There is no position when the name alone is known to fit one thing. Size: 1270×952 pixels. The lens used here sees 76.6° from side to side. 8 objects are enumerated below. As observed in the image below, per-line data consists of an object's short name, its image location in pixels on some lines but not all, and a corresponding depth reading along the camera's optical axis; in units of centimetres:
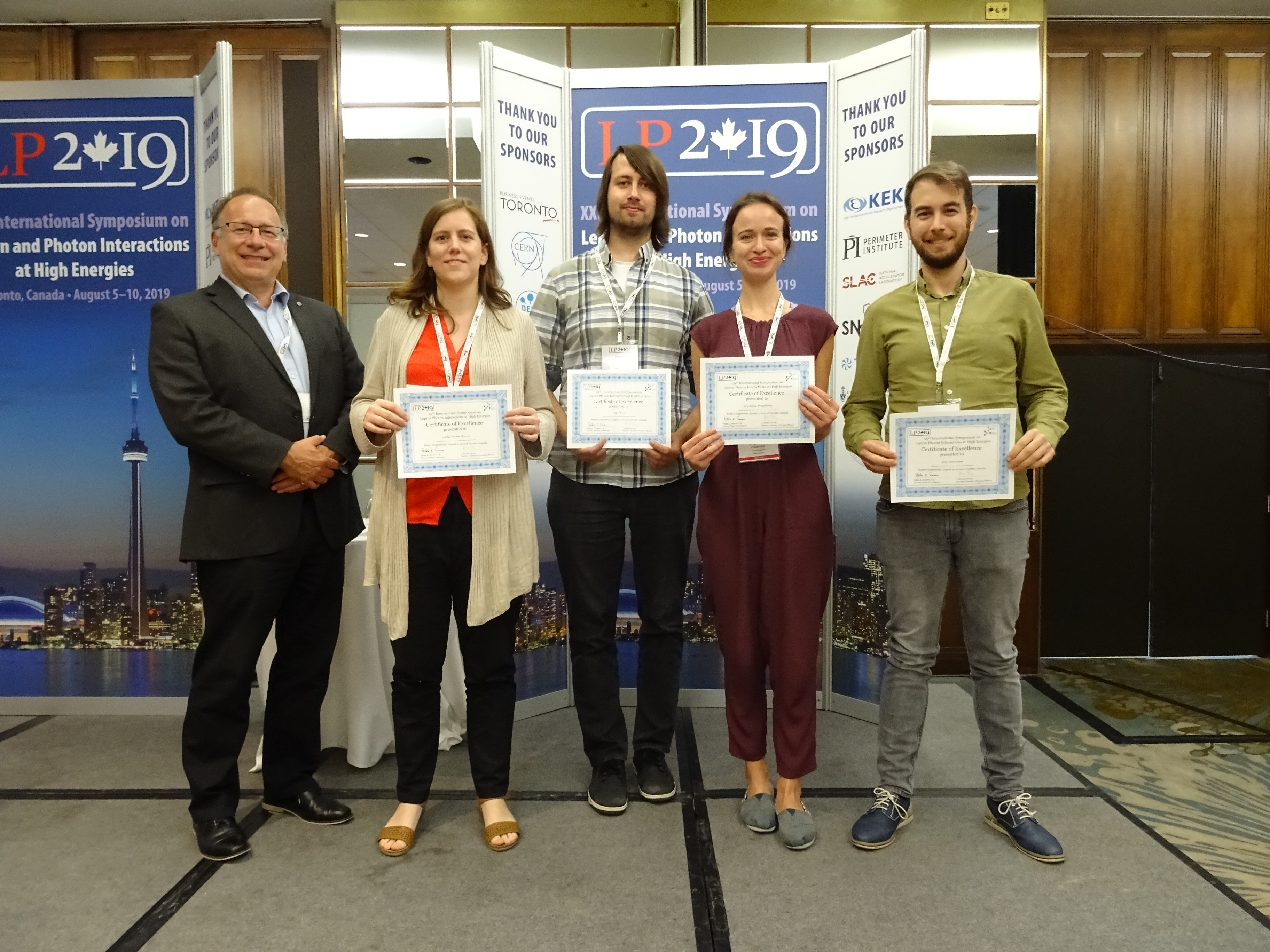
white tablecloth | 286
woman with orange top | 217
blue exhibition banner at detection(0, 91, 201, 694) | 346
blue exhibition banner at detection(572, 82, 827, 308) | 340
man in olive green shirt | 217
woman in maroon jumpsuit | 227
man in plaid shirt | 244
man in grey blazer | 219
